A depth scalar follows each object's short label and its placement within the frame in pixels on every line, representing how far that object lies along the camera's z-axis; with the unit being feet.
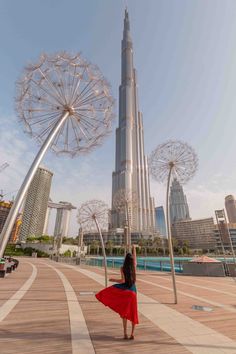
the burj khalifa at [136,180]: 602.69
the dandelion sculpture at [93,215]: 44.45
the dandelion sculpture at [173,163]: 31.83
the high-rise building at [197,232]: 492.37
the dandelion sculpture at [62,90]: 22.56
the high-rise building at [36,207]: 524.03
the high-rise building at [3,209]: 338.54
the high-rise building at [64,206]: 647.15
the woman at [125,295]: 13.48
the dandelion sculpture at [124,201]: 48.58
